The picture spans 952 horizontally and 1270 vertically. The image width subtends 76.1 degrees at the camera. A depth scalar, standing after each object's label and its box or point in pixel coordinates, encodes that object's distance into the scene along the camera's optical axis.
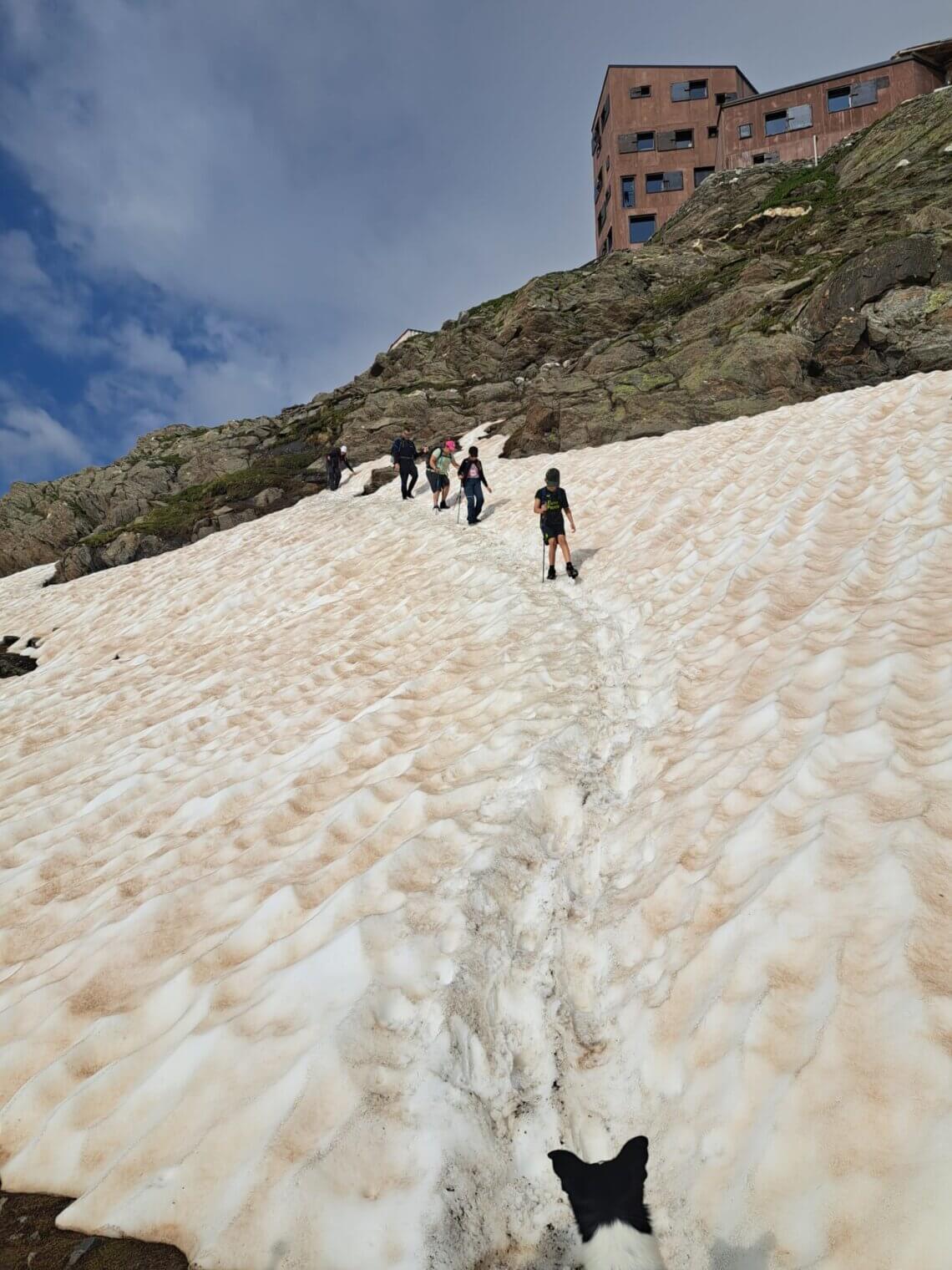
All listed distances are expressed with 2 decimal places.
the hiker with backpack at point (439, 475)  20.31
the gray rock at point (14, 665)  15.62
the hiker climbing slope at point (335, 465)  29.05
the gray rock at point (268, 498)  29.17
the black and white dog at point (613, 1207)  2.53
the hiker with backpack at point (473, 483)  17.69
